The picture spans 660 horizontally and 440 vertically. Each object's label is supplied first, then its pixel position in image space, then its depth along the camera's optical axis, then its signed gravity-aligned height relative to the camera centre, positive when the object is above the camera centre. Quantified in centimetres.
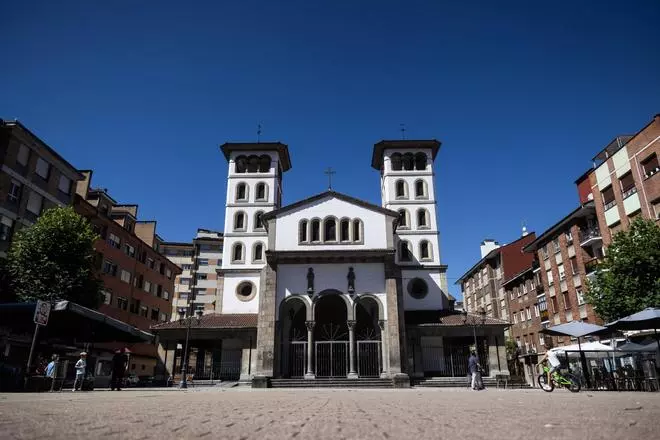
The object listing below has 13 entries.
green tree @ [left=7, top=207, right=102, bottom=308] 2261 +542
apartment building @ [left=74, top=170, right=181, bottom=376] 3731 +944
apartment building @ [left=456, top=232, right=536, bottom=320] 4947 +1078
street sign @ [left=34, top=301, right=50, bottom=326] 1298 +162
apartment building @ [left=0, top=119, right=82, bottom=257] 2711 +1208
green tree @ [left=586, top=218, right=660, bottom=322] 1995 +406
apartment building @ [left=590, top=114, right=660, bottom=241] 2688 +1155
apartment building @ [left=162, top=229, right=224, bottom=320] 6506 +1441
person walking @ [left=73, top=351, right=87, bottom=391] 1674 +0
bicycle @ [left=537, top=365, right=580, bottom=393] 1479 -51
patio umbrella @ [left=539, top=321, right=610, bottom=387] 1628 +128
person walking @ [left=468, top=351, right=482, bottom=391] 1936 -24
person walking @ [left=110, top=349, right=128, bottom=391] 1739 +1
